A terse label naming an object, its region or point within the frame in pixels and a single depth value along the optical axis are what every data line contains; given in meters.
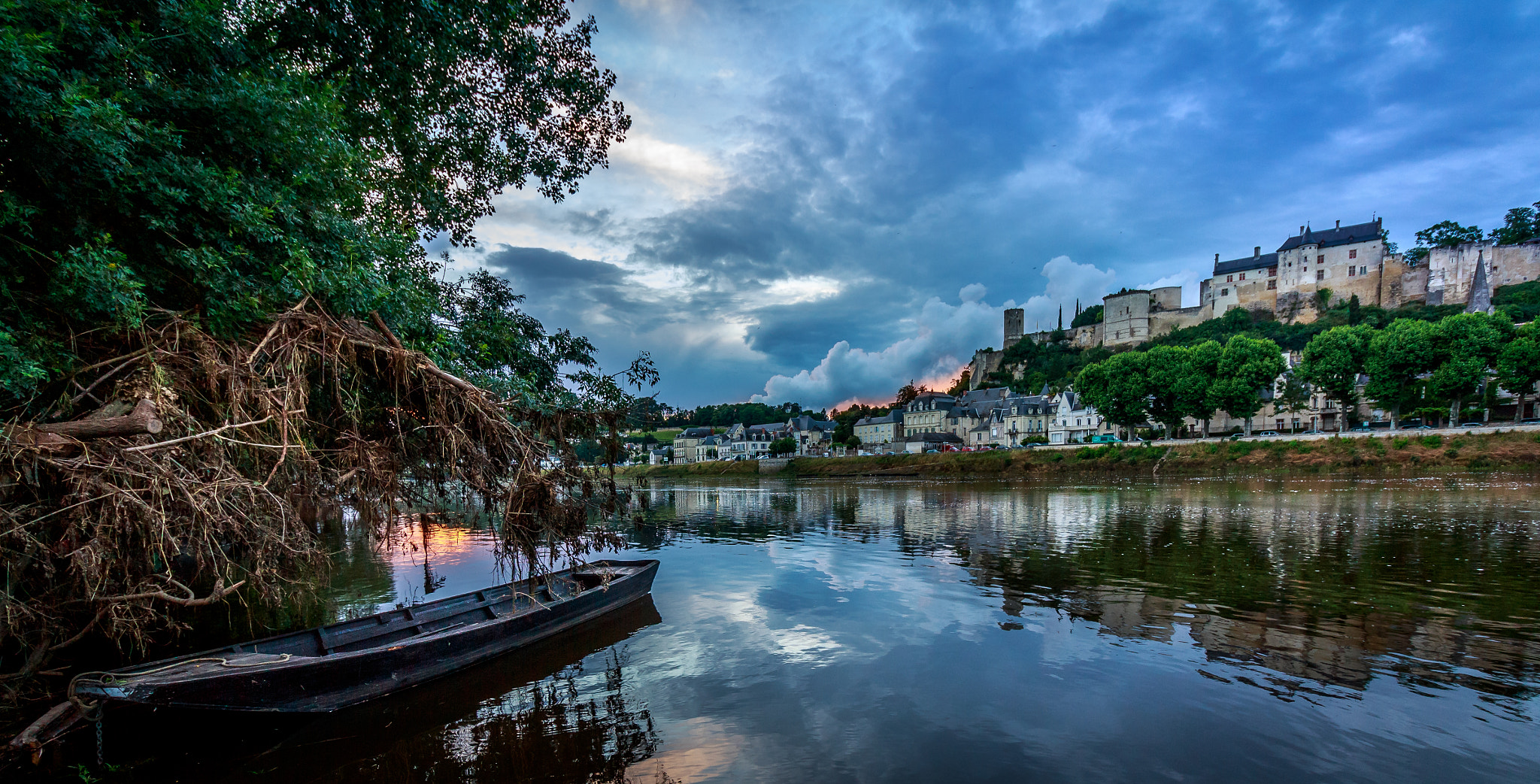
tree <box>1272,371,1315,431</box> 66.69
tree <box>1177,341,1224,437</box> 61.69
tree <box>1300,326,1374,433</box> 57.03
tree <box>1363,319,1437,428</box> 52.25
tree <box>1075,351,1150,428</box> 65.31
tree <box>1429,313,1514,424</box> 49.22
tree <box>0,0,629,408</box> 6.10
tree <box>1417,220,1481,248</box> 88.06
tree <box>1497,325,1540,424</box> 47.94
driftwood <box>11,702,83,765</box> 6.45
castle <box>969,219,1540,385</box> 83.00
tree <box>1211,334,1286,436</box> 59.44
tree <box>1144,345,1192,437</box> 63.12
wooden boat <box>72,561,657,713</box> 7.20
